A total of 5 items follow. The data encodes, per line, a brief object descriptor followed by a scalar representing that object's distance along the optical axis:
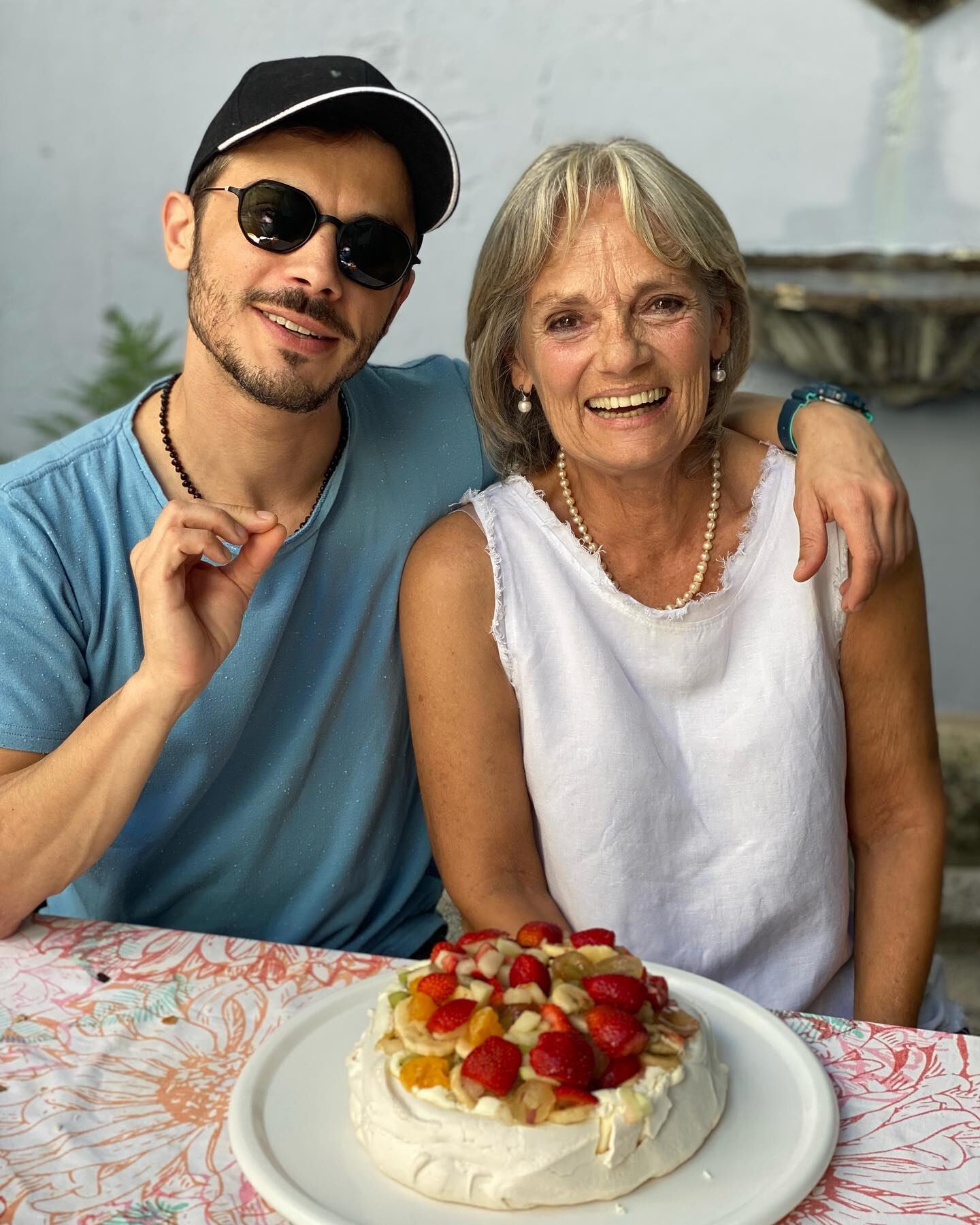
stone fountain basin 3.99
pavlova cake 1.23
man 1.71
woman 1.92
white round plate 1.21
